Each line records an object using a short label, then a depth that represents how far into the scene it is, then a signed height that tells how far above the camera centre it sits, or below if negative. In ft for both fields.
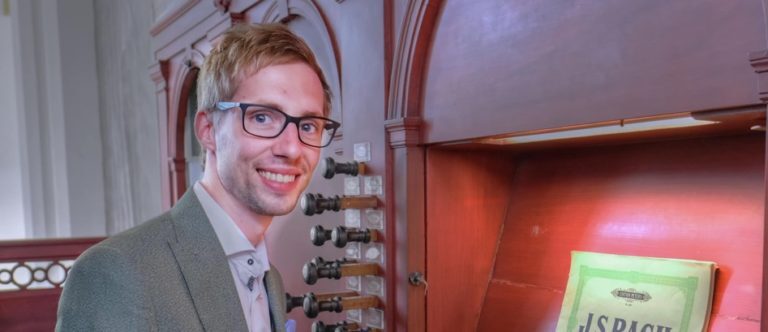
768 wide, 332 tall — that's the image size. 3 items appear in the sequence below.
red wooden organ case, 4.25 -0.04
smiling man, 3.01 -0.30
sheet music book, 5.07 -1.49
